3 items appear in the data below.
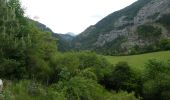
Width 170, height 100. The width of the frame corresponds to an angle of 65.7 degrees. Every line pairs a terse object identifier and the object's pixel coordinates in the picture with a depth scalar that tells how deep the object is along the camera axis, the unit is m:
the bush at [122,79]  27.47
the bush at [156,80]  24.60
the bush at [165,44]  45.64
